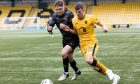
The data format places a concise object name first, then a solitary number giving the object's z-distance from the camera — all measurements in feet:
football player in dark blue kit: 58.28
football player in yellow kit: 53.56
